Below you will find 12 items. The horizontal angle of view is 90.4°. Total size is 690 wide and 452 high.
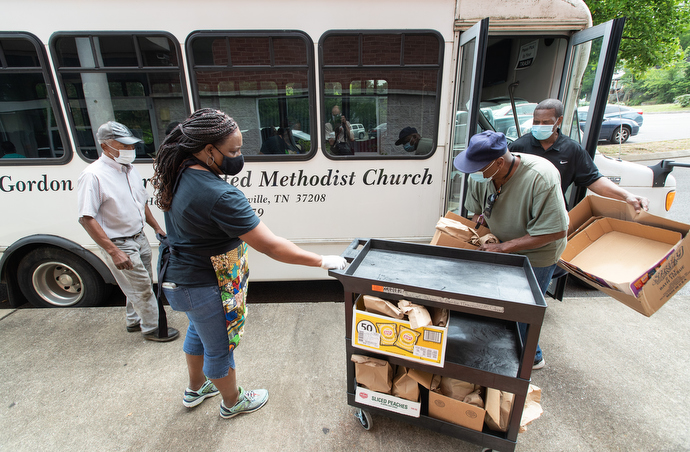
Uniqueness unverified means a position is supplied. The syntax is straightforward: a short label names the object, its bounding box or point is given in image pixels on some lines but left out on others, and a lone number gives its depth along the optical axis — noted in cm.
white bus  286
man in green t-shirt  200
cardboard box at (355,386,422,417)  185
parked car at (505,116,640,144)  1296
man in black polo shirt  266
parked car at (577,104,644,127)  1398
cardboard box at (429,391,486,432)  174
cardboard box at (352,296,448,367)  163
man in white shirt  250
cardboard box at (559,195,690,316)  188
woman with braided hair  159
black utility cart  156
